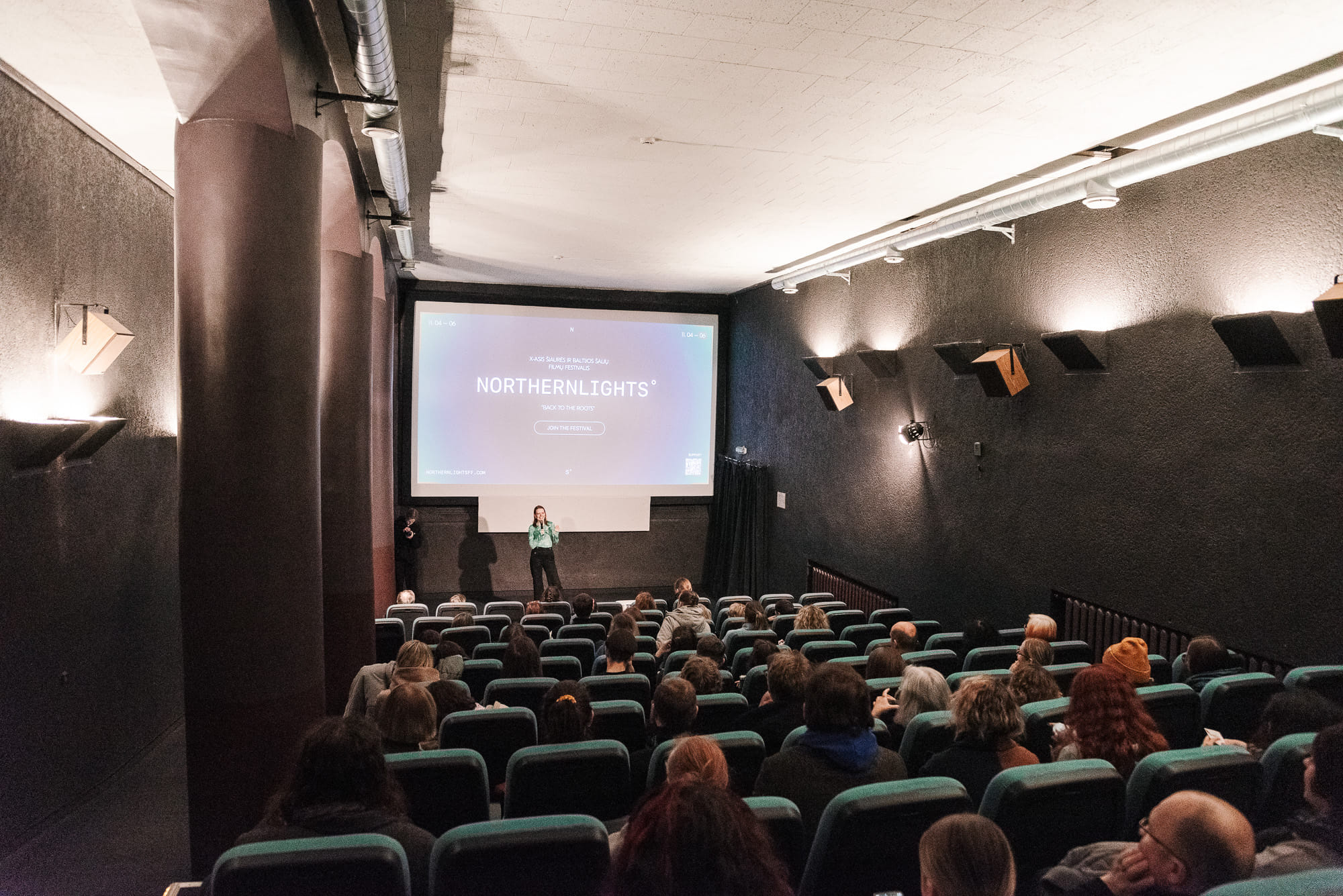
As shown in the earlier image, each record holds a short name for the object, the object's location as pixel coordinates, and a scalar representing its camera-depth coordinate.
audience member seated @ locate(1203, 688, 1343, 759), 2.79
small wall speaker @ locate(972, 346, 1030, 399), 6.41
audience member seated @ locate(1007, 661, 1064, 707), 3.53
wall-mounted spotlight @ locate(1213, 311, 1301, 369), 4.41
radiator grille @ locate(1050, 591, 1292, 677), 4.78
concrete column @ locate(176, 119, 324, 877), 3.66
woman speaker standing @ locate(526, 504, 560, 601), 11.38
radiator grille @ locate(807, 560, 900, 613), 8.84
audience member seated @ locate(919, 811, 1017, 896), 1.62
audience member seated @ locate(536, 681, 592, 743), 3.05
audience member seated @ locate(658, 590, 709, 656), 6.29
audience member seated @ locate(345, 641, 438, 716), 4.49
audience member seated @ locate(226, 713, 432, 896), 2.12
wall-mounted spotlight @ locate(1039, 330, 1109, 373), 5.75
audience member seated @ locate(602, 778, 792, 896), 1.50
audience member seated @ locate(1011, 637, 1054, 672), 4.30
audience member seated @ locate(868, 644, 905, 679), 4.19
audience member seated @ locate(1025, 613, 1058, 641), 5.11
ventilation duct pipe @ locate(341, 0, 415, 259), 3.39
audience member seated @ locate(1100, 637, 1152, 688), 3.92
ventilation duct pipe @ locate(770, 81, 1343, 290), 3.91
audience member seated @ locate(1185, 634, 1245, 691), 4.02
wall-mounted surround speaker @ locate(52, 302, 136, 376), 4.66
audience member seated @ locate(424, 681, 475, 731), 3.62
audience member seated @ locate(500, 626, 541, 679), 4.32
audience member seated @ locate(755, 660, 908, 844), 2.59
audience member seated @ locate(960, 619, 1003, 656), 5.22
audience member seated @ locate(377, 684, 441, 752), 3.10
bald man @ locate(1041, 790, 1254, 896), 1.76
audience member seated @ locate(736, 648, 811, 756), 3.59
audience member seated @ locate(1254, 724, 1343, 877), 1.97
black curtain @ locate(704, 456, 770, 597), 12.03
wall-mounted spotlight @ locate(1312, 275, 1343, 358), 3.90
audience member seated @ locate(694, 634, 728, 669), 4.79
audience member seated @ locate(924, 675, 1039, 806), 2.77
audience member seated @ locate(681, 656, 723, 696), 4.02
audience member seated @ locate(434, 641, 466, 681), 4.59
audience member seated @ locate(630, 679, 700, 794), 3.42
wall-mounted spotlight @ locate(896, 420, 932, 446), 8.01
